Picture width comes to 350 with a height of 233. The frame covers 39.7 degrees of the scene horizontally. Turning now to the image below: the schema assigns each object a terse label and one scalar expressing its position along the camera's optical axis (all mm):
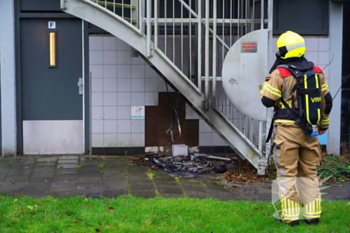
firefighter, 5000
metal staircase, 7266
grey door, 8695
